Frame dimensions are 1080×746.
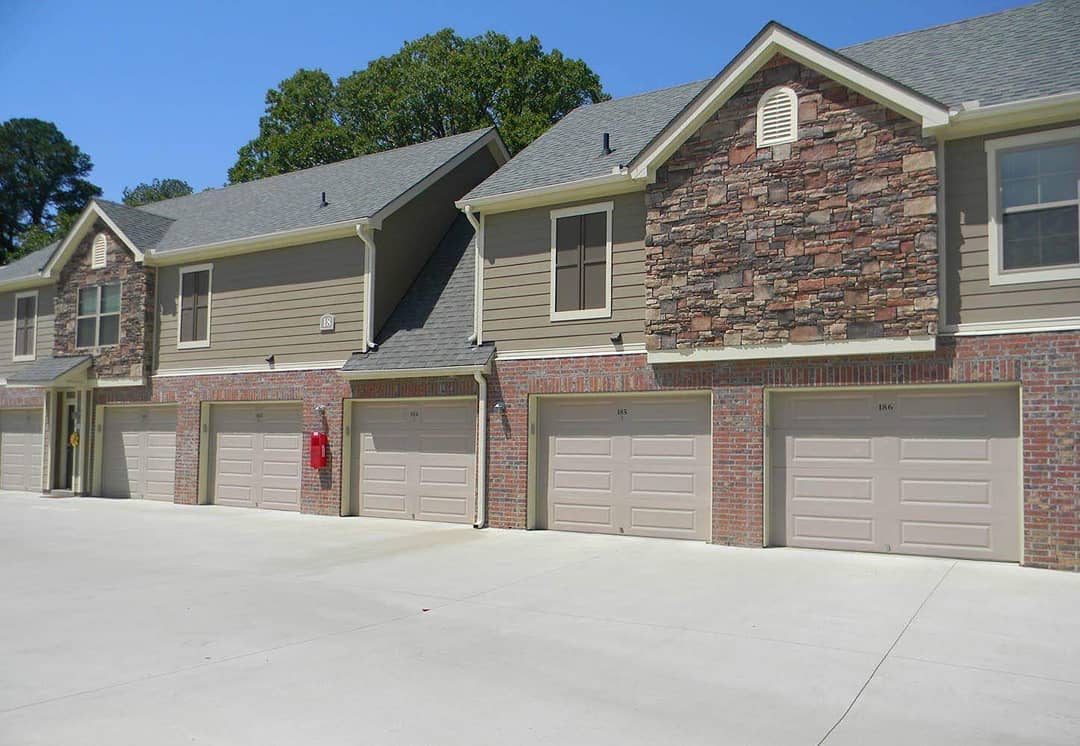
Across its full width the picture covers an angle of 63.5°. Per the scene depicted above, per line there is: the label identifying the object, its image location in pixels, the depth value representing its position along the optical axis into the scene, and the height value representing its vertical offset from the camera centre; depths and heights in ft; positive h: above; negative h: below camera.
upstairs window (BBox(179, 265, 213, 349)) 60.23 +6.80
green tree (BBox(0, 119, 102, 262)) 171.83 +44.68
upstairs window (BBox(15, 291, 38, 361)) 71.56 +6.30
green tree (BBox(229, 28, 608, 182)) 111.45 +41.15
